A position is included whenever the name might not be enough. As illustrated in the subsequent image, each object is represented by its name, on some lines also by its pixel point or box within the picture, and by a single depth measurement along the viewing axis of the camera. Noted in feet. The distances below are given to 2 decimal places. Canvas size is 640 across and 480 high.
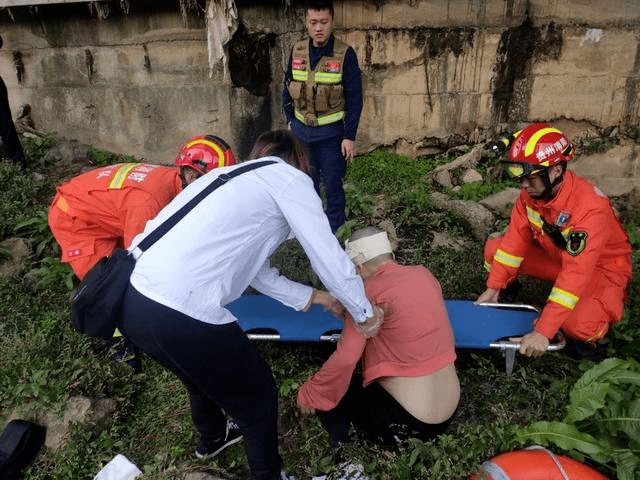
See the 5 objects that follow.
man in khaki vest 14.75
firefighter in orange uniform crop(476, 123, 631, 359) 9.35
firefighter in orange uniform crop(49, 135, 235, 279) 9.75
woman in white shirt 6.10
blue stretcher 10.14
